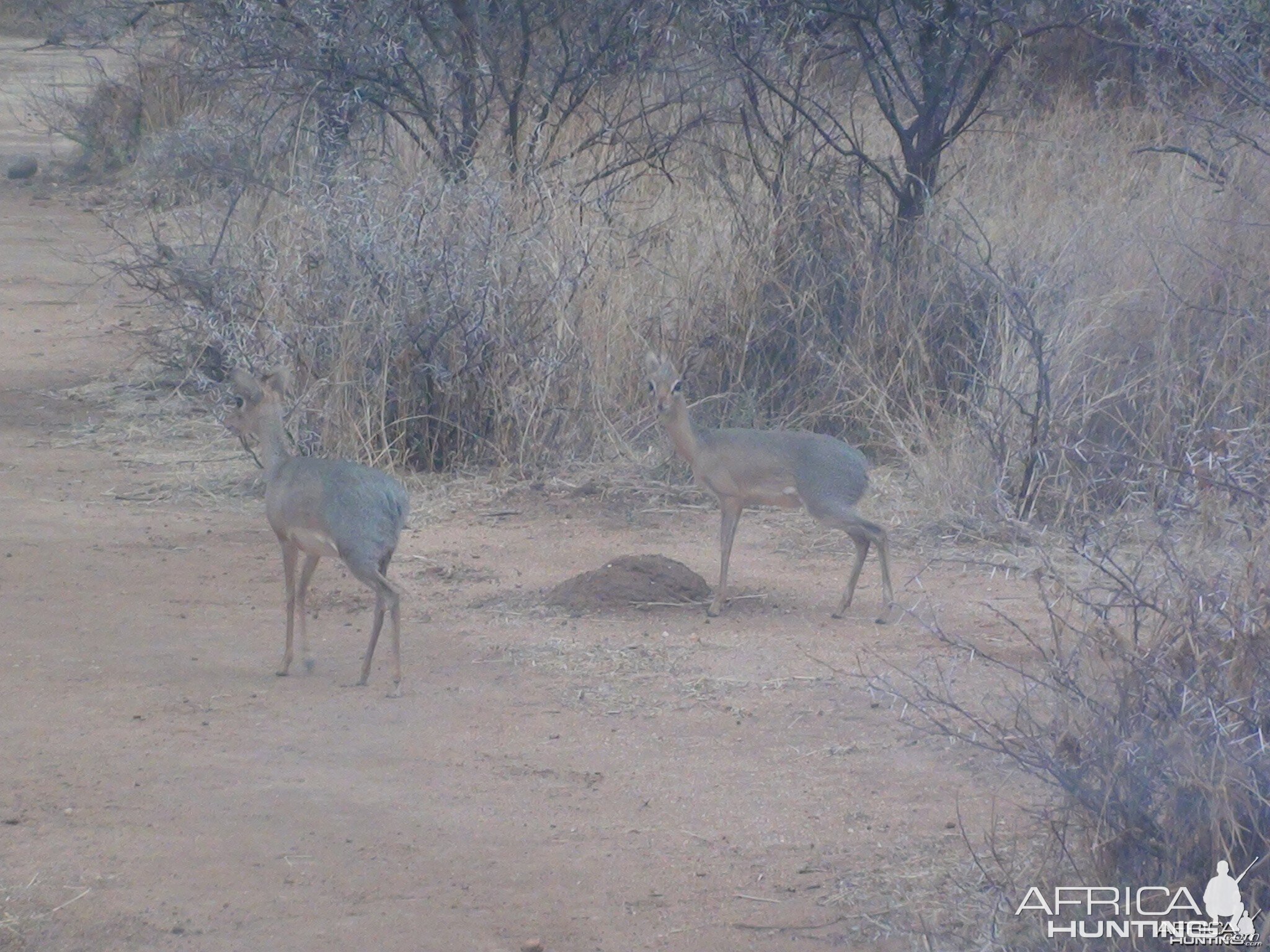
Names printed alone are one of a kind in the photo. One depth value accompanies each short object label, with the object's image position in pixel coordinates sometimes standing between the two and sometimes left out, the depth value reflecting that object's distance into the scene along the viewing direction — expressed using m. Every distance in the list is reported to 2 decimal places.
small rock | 41.31
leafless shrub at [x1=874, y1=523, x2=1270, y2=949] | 6.49
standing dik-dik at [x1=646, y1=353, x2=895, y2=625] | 13.29
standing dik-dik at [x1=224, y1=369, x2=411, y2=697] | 11.23
